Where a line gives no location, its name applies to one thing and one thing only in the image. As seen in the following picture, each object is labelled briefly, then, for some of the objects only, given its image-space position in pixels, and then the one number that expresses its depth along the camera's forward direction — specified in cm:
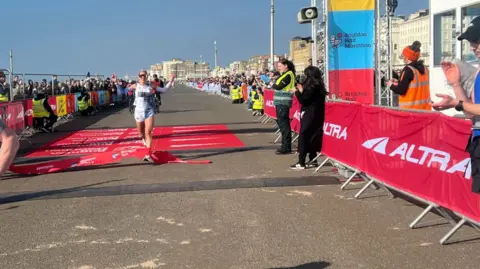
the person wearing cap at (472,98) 421
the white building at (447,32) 1060
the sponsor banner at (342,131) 804
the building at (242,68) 19240
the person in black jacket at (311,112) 931
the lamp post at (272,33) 3781
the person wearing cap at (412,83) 782
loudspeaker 1304
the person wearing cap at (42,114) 1907
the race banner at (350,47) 1362
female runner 1145
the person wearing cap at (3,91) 1502
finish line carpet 1362
